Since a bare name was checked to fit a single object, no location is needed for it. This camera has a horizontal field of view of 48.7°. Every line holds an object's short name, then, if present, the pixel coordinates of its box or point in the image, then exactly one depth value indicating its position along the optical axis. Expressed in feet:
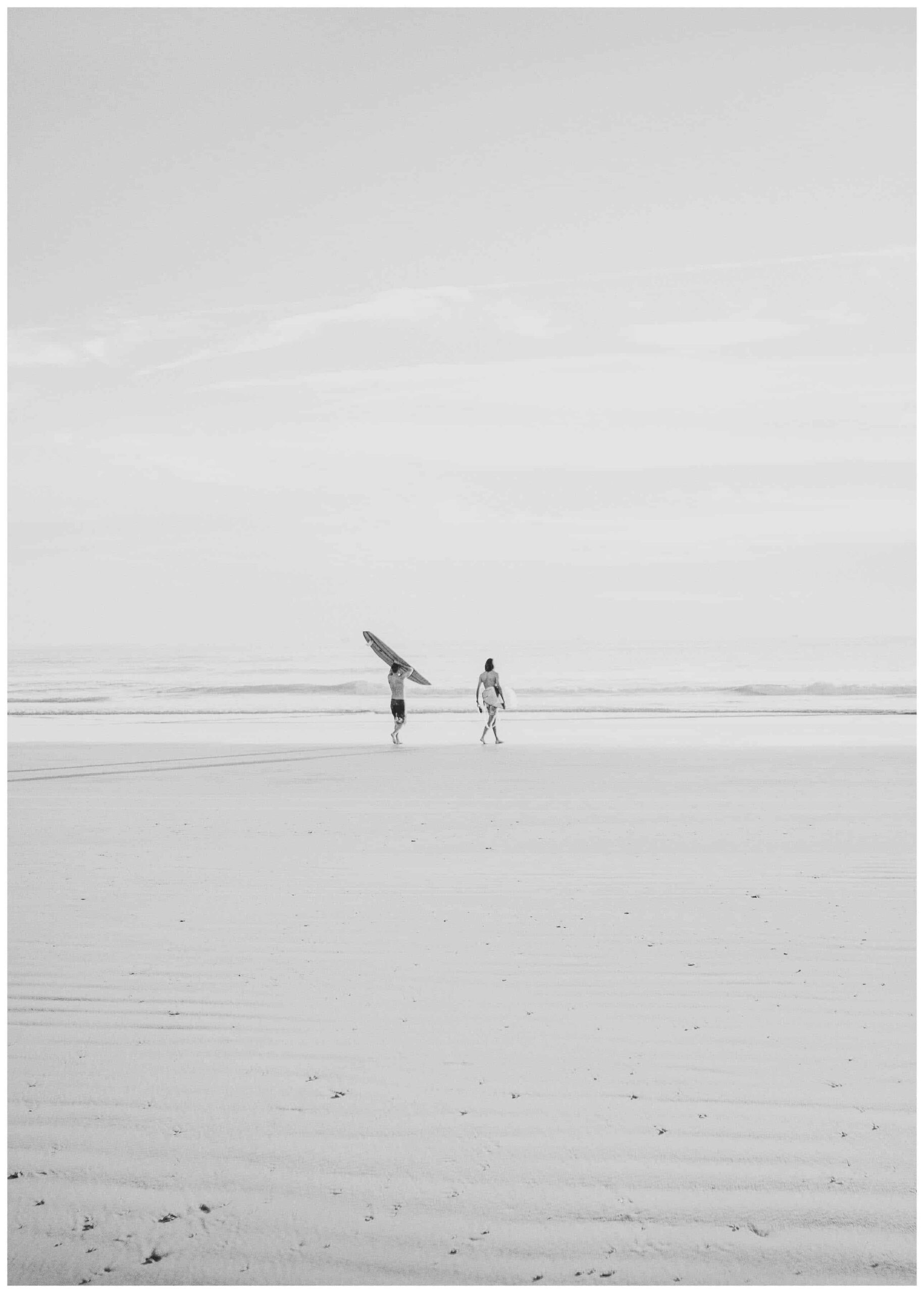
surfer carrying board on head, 63.31
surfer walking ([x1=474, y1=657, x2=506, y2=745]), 62.18
